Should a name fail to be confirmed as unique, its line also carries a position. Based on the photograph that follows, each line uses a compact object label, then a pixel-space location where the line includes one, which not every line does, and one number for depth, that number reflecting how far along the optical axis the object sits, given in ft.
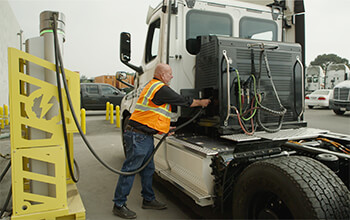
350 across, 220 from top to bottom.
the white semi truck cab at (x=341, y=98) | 45.83
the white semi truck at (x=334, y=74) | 80.79
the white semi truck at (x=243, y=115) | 7.11
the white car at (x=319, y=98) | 59.62
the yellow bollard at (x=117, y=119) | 35.51
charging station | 8.11
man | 10.69
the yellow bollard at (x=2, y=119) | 35.35
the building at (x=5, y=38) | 48.96
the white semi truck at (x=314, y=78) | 88.99
